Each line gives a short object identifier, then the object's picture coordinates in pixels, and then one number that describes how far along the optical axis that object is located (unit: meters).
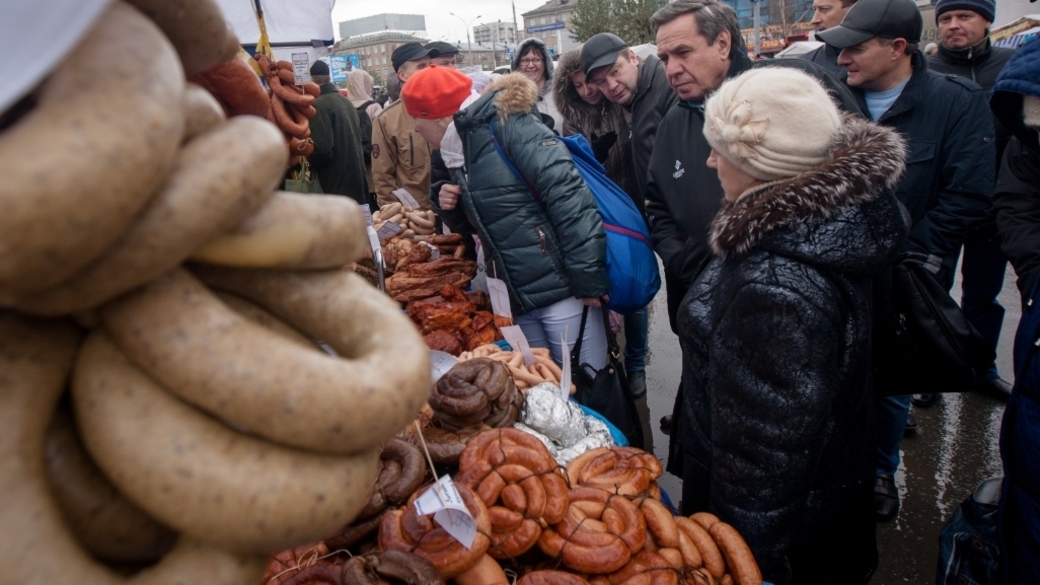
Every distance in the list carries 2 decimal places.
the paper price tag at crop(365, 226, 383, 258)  3.10
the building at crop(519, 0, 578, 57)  60.29
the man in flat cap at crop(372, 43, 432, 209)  6.61
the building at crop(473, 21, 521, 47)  87.42
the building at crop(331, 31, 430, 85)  85.05
